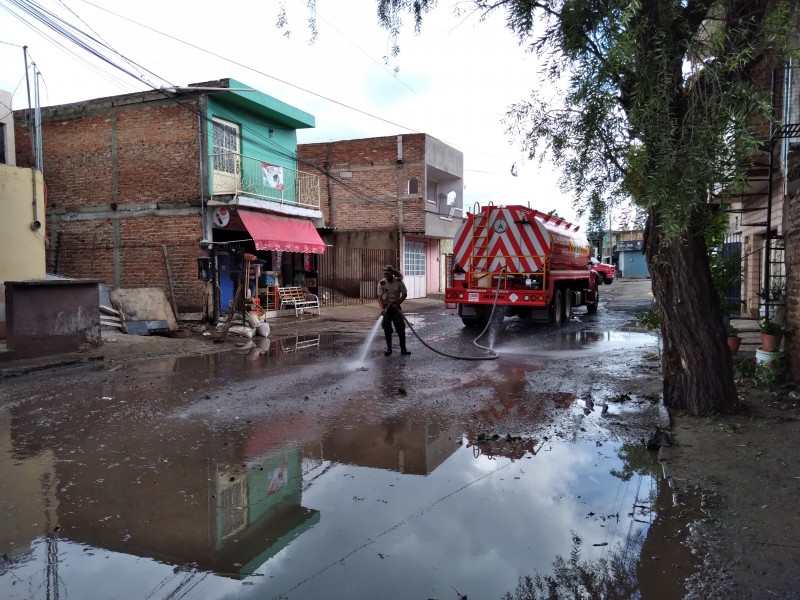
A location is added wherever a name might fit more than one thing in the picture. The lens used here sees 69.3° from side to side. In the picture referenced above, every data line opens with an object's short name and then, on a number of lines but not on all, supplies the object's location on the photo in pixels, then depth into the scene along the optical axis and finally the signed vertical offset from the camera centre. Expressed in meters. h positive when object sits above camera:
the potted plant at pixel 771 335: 7.20 -0.87
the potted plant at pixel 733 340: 8.60 -1.11
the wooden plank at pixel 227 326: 13.68 -1.41
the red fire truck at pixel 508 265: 13.80 +0.03
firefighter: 10.76 -0.57
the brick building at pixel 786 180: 7.04 +1.17
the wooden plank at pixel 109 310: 13.91 -1.03
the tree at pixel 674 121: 4.96 +1.33
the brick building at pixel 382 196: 27.53 +3.43
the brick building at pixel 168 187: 16.83 +2.50
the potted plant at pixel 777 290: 8.15 -0.35
